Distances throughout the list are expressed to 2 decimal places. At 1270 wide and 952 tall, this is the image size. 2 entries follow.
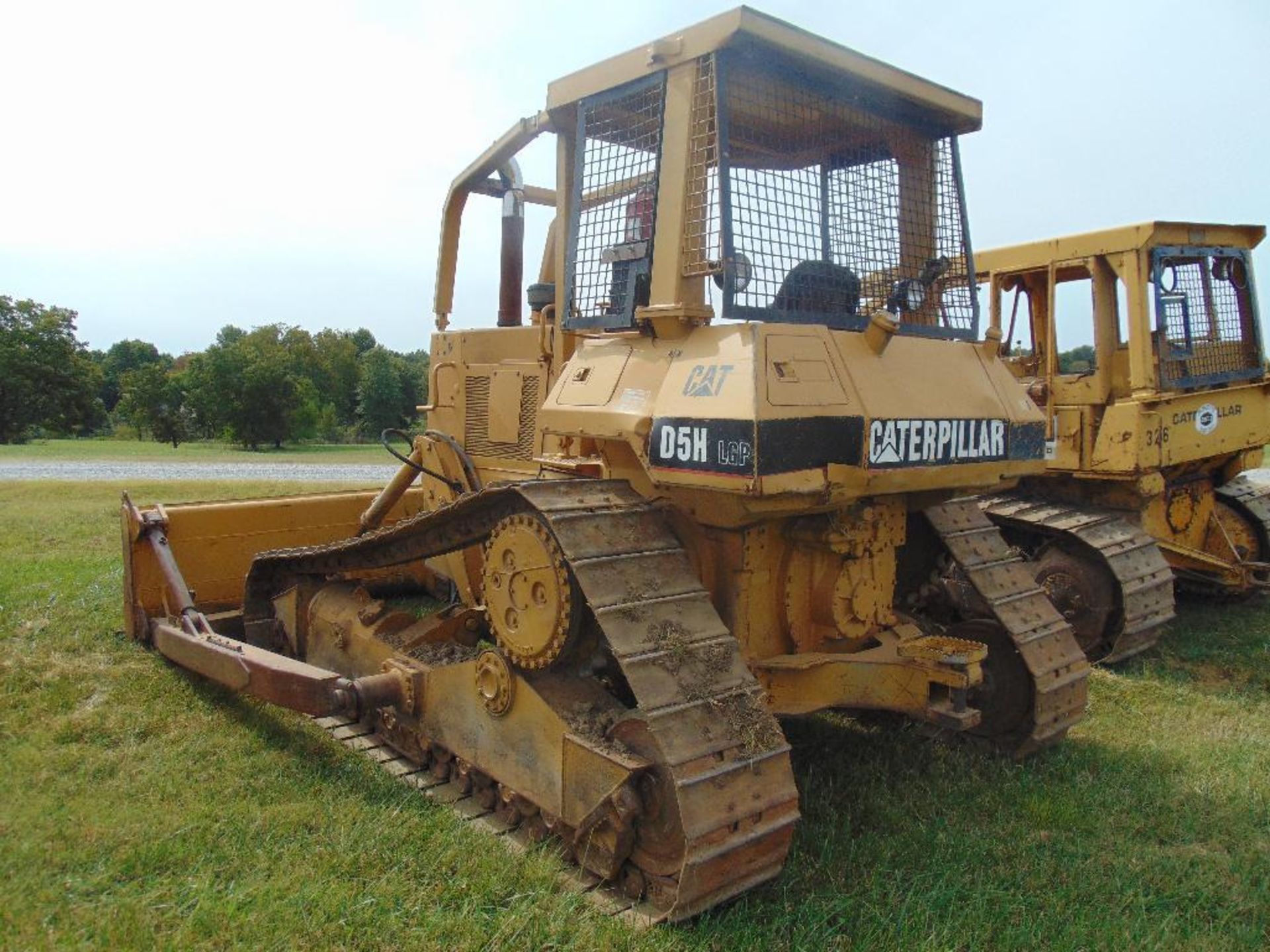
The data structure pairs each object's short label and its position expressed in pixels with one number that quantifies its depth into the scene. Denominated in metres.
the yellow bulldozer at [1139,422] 6.86
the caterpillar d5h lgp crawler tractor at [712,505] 3.32
